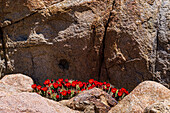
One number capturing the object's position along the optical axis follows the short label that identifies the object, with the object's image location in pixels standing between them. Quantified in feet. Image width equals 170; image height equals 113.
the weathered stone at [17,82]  16.44
